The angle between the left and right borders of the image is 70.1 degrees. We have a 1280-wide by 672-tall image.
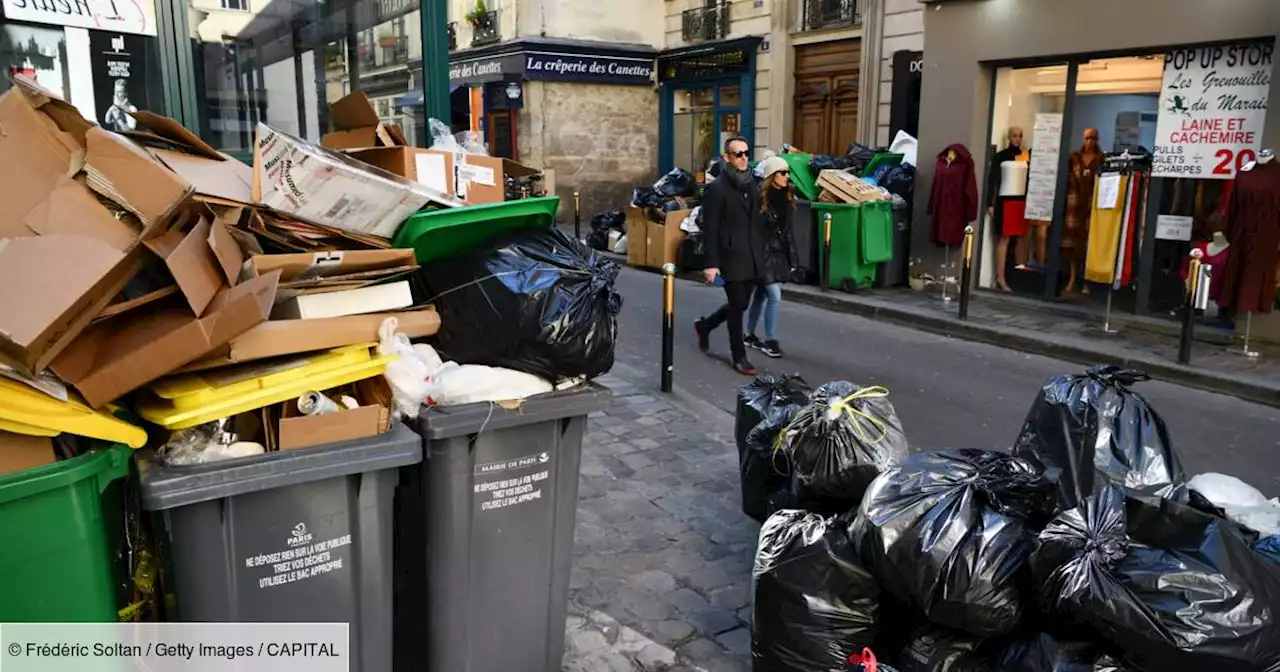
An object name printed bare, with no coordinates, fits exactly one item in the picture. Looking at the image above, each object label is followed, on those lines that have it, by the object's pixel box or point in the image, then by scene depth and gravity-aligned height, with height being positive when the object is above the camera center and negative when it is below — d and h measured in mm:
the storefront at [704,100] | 18422 +1469
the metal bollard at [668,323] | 6867 -1146
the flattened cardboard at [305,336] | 2434 -479
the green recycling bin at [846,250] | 11117 -973
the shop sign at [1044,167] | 10234 +57
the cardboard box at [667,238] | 13297 -1015
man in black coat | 7512 -494
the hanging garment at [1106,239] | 9430 -684
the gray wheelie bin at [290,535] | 2371 -1002
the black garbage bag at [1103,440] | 3373 -1003
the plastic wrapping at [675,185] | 13859 -250
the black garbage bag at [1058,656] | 2465 -1312
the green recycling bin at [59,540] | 2156 -910
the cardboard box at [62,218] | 2148 -143
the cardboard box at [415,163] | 3338 +10
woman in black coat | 7801 -555
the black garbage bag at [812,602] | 2900 -1370
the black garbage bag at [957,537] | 2611 -1071
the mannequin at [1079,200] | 9836 -292
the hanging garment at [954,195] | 10633 -273
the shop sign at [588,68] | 19953 +2192
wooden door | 16203 +1322
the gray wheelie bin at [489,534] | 2811 -1163
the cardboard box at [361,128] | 3781 +156
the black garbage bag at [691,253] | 13031 -1207
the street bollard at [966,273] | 9352 -1036
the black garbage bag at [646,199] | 13727 -456
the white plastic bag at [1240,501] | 3031 -1137
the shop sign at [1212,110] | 8383 +600
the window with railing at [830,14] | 15853 +2748
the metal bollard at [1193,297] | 7328 -1010
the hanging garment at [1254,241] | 7789 -573
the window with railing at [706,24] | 19000 +3078
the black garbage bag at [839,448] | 3459 -1071
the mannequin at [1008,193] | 10664 -251
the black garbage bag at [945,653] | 2705 -1419
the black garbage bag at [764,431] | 4102 -1210
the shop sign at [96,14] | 4750 +775
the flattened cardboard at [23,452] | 2193 -697
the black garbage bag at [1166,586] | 2275 -1057
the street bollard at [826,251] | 11008 -978
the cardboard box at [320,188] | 2729 -68
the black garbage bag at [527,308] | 2869 -443
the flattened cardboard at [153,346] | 2293 -459
